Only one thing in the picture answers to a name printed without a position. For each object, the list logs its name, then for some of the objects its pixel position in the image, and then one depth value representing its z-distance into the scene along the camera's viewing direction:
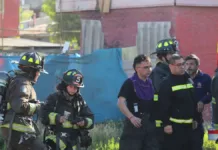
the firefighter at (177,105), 12.93
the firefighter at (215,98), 13.29
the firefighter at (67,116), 11.98
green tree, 62.35
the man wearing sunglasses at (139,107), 12.85
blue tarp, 20.31
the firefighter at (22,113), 11.79
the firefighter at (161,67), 13.16
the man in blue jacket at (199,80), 14.75
